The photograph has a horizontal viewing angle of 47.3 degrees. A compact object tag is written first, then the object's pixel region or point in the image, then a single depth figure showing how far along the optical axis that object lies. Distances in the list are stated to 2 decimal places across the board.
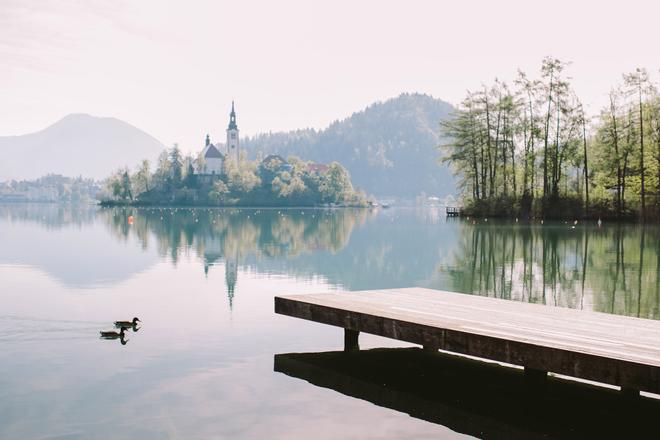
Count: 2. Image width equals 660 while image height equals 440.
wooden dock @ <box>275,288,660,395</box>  9.57
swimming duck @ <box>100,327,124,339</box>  15.72
